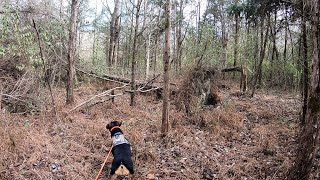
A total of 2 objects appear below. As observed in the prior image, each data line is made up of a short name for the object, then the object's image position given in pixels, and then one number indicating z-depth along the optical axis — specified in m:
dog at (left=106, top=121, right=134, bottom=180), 4.36
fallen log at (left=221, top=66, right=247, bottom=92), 11.52
